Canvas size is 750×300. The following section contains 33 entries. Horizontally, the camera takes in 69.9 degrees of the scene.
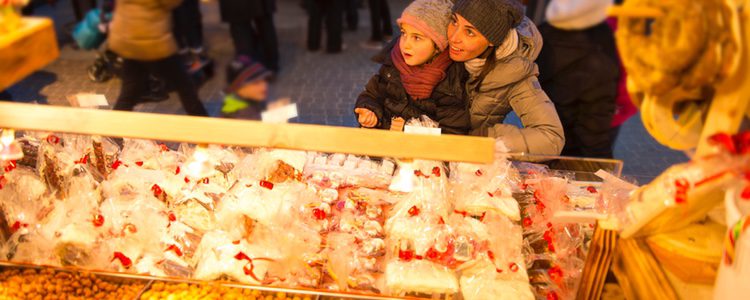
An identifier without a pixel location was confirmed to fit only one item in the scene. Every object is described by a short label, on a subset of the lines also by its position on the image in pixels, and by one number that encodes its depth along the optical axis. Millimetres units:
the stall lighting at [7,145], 1741
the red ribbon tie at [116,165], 2398
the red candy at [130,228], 2073
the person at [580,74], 2715
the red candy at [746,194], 1322
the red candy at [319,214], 2199
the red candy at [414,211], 2137
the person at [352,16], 7422
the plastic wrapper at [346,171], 2445
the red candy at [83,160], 2344
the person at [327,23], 6398
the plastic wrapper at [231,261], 1943
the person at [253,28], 4920
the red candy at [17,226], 2108
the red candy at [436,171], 2273
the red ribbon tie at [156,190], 2260
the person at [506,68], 2598
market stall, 1962
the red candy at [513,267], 1979
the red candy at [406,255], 2010
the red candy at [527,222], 2230
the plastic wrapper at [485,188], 2195
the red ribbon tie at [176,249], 2064
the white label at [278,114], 1922
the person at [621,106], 2988
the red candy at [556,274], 2004
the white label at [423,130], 1758
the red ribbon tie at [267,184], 2170
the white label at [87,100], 2377
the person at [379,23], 6164
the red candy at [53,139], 2426
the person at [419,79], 2721
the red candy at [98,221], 2088
